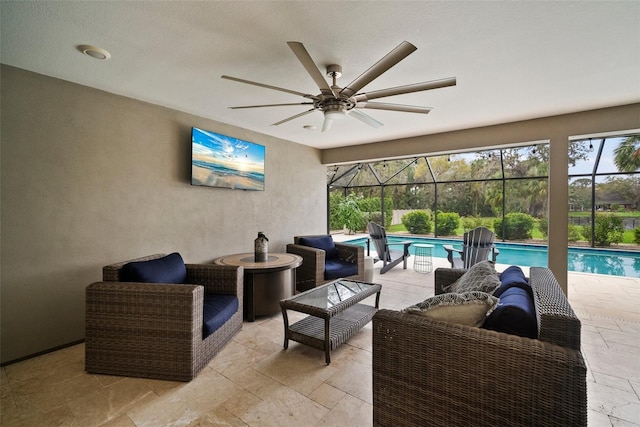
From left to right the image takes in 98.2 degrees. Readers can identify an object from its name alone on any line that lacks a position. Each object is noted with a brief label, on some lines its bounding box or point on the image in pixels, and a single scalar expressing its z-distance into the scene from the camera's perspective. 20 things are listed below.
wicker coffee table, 2.32
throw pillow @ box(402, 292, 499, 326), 1.42
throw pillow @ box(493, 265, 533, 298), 1.79
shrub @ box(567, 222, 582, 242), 7.54
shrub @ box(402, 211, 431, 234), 10.01
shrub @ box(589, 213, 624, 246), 7.03
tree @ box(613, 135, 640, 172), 6.41
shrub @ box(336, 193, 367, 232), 8.92
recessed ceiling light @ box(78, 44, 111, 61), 2.06
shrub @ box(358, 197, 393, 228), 9.89
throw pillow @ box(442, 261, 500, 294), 1.76
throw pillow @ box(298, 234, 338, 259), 4.50
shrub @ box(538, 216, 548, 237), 8.29
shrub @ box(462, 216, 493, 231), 9.19
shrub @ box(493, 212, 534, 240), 8.50
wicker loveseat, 1.10
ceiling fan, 1.64
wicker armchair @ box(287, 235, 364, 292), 3.87
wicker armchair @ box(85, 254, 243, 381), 2.05
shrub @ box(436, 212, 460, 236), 9.55
